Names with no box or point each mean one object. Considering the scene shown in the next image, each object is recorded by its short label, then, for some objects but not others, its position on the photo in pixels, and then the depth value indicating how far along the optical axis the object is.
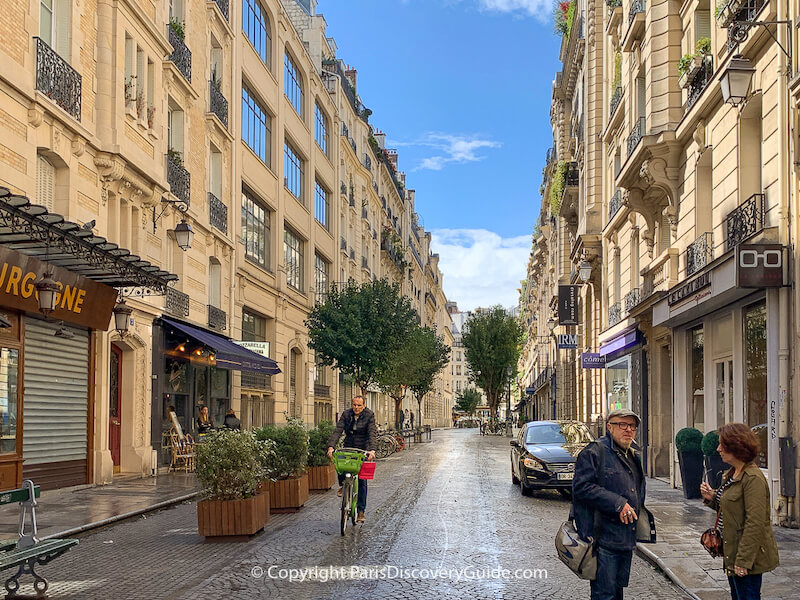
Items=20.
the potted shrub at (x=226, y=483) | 10.86
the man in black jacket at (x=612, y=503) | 5.56
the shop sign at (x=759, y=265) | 12.66
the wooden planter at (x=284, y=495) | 13.97
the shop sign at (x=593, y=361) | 28.59
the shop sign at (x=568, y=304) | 37.31
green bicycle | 11.71
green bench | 7.53
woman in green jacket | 5.36
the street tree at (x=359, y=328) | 36.34
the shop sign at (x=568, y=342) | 36.72
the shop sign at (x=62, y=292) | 14.80
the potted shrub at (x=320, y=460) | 16.89
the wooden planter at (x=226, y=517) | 10.90
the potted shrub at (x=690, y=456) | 15.83
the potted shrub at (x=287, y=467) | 13.72
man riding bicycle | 12.48
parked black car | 16.42
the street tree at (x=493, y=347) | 73.81
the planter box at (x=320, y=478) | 17.36
